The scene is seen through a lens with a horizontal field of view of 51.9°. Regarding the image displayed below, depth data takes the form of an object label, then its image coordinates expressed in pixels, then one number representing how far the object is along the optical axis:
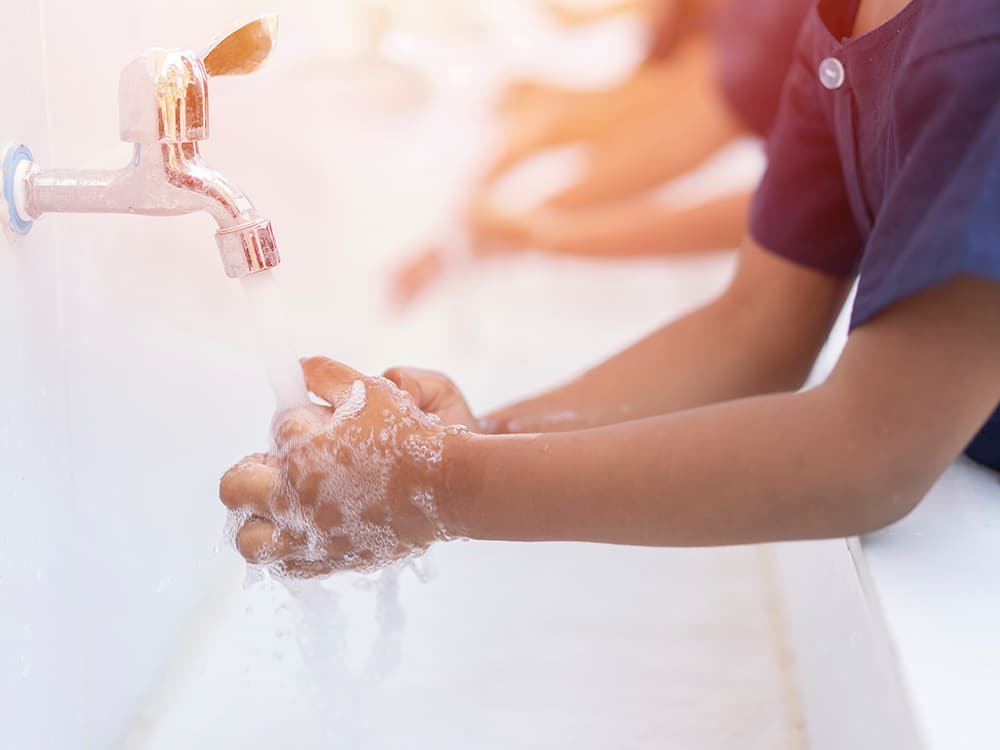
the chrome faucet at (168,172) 0.50
